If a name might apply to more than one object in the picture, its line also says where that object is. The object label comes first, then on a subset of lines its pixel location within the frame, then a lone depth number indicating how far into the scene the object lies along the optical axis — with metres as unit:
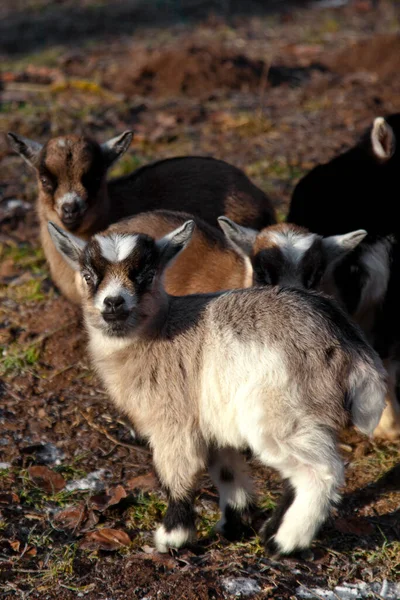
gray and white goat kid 8.40
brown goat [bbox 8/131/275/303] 13.23
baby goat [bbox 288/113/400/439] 11.80
